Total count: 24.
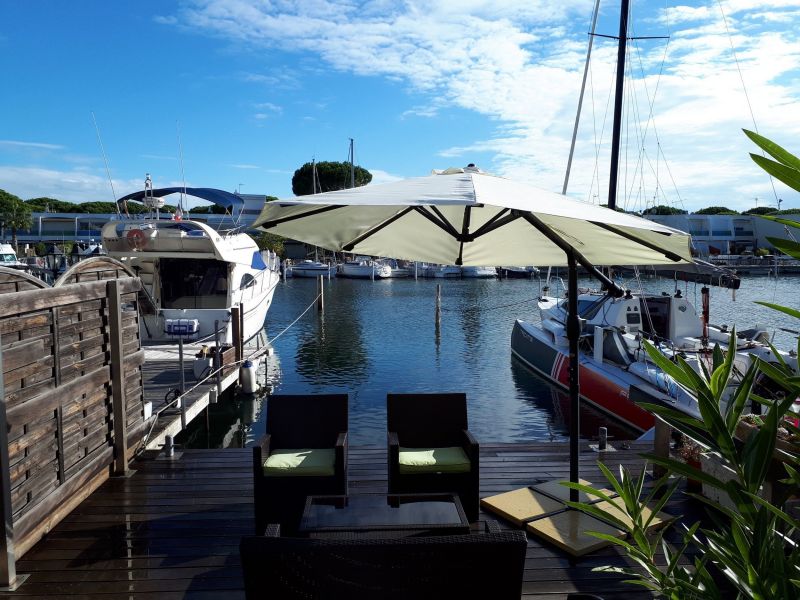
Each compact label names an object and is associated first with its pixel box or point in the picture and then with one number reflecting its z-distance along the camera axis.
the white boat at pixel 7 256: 40.64
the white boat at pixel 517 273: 50.48
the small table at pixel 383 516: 2.97
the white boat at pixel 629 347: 10.27
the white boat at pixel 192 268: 14.67
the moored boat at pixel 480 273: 49.44
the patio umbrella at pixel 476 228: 2.86
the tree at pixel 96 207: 83.25
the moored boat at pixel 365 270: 47.53
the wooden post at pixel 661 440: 4.64
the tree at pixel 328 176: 77.62
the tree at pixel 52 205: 83.94
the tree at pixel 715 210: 89.94
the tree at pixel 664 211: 76.47
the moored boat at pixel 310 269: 48.75
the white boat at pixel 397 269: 50.22
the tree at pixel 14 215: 62.31
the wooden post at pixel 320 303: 26.75
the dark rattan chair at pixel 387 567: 1.89
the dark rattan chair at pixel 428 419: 4.49
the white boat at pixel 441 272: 49.84
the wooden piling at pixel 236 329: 13.35
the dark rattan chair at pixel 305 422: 4.41
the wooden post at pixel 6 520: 3.23
